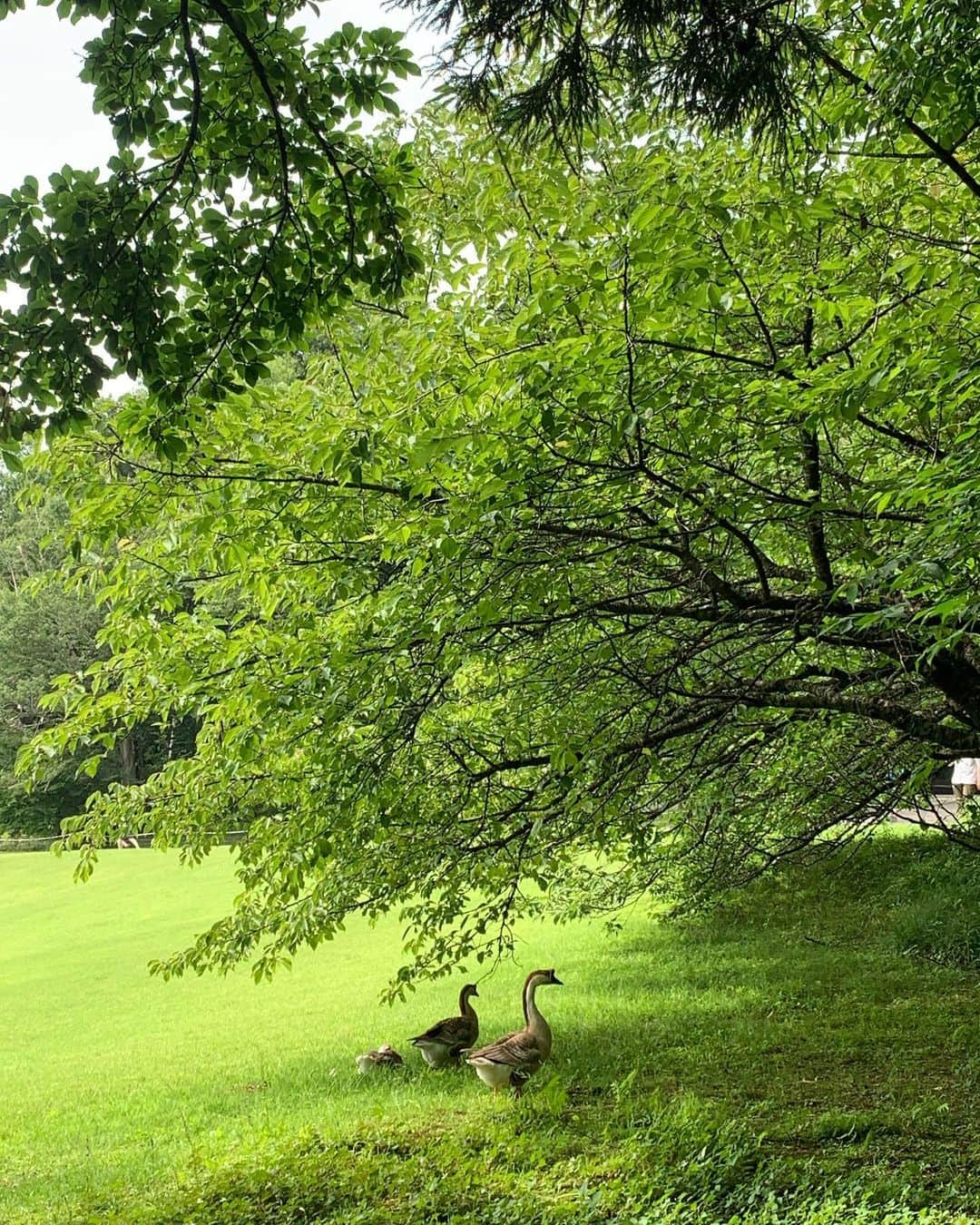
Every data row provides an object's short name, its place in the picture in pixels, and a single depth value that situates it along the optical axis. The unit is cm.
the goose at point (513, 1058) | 725
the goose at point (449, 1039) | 862
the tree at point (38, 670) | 4219
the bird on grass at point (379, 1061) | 898
